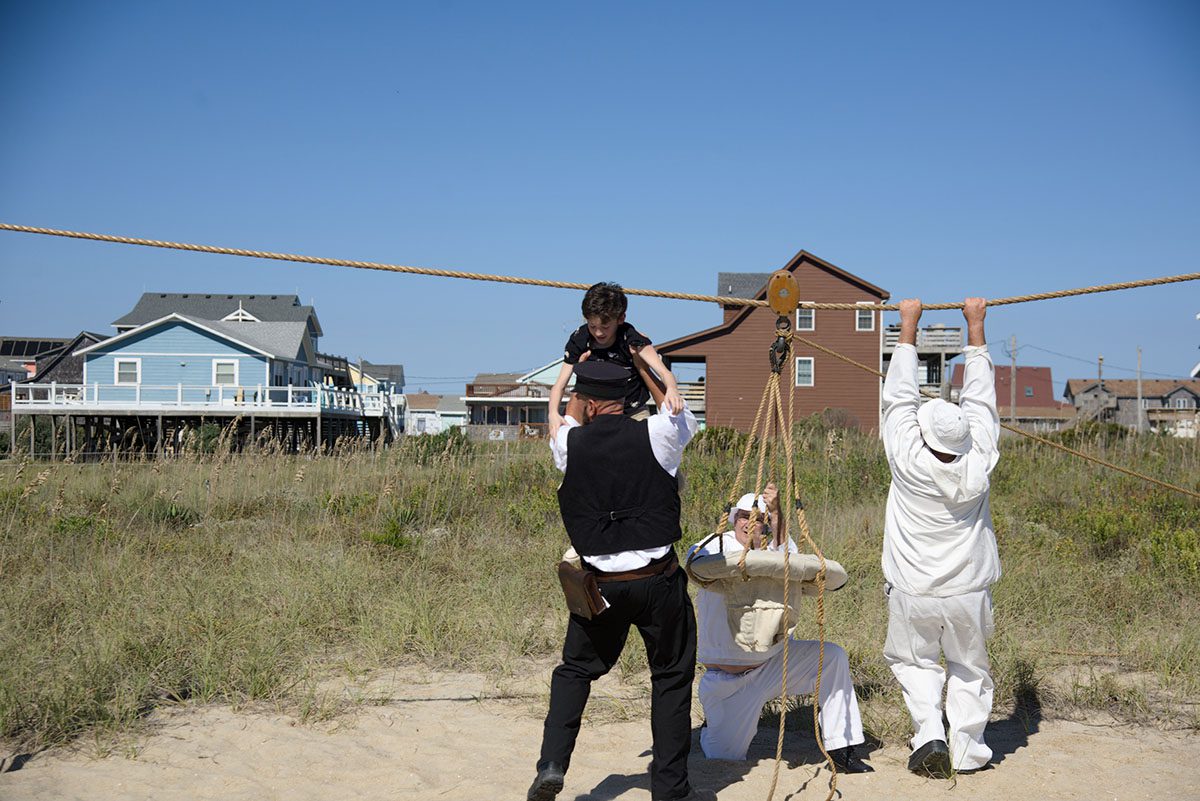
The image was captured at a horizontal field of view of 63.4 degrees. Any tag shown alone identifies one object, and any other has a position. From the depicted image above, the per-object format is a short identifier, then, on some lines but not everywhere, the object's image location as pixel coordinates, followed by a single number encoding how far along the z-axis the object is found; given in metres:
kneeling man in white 4.55
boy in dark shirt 3.98
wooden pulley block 4.56
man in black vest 3.80
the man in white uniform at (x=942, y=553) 4.36
